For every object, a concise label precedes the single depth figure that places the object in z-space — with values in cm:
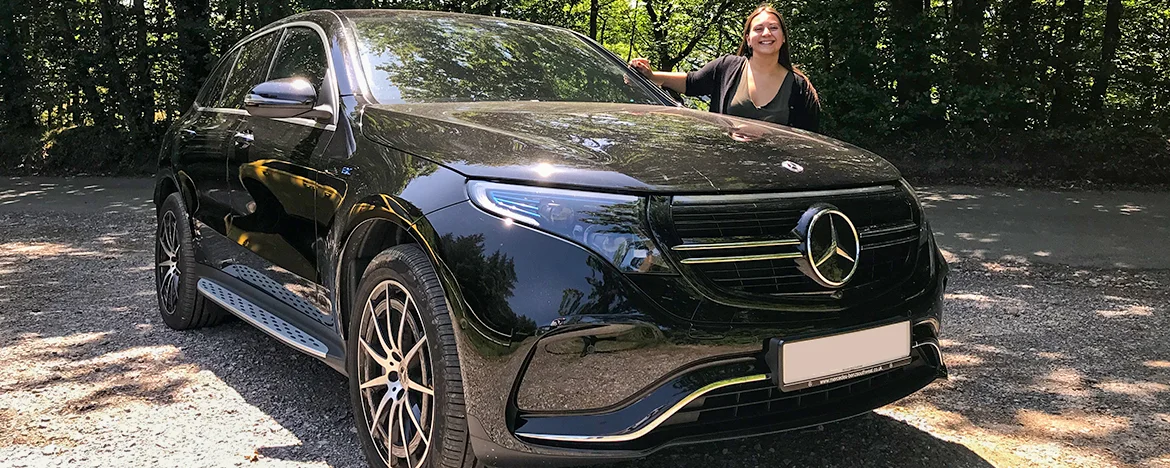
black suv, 223
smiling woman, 451
